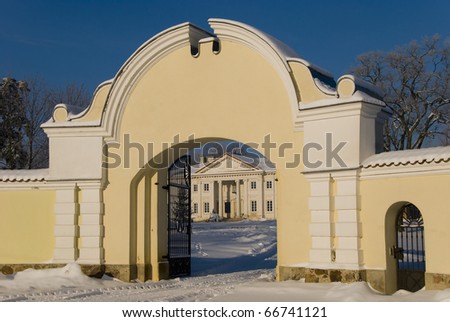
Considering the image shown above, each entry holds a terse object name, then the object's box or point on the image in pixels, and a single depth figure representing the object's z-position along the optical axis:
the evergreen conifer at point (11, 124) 31.77
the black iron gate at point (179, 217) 16.05
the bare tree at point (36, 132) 33.38
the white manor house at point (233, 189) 71.56
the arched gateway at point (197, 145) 12.40
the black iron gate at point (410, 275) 12.53
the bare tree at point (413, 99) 33.81
